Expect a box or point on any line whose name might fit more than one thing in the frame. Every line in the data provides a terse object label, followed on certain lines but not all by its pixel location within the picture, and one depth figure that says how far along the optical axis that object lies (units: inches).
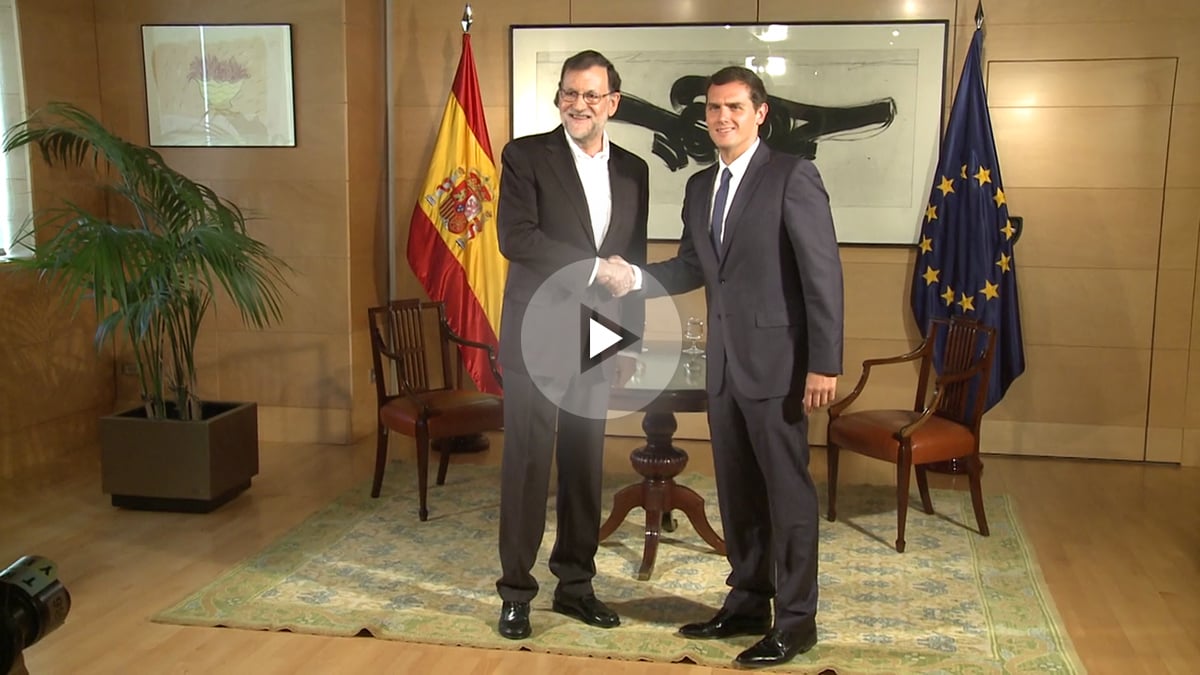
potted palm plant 152.9
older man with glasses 113.7
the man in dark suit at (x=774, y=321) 104.8
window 185.0
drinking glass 163.8
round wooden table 139.3
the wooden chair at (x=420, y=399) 161.2
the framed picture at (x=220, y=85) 201.8
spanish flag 208.1
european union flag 193.2
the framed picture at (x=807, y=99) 200.2
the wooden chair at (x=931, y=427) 151.1
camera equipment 42.9
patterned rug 116.1
